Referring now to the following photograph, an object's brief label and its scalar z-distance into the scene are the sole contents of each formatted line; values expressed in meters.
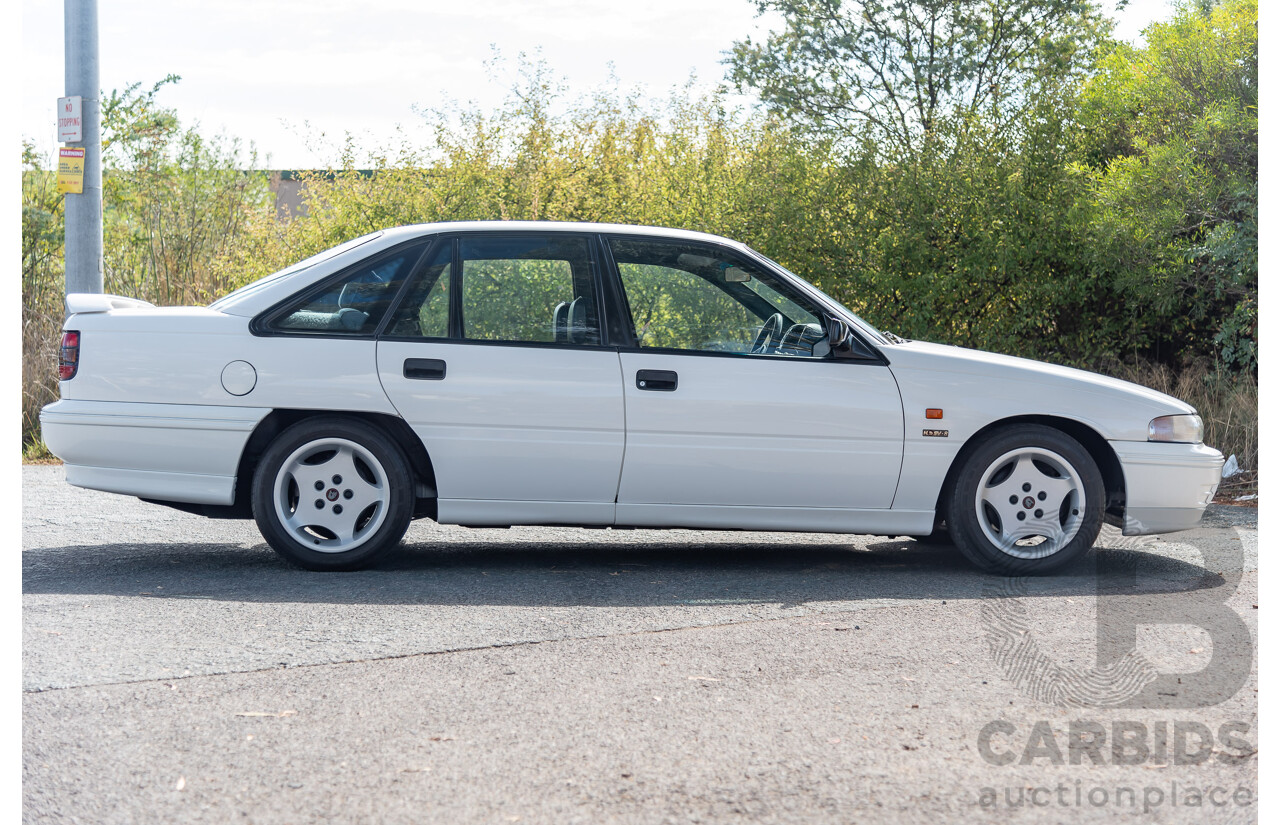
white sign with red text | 10.25
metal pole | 10.18
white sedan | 5.95
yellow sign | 10.27
